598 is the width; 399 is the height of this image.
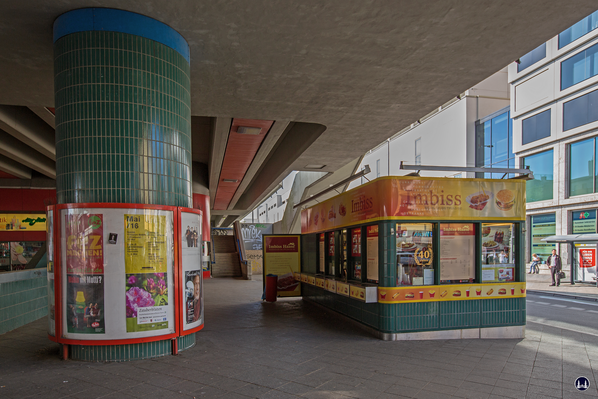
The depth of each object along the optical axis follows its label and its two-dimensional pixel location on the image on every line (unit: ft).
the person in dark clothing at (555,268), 64.75
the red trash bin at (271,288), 40.83
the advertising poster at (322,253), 36.37
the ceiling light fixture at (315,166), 56.80
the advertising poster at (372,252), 25.98
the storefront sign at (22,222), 68.18
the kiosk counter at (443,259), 24.18
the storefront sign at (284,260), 42.19
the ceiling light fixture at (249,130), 42.86
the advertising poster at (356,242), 29.09
